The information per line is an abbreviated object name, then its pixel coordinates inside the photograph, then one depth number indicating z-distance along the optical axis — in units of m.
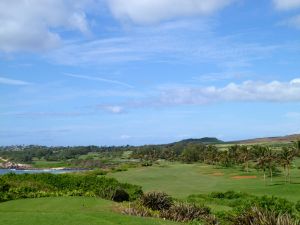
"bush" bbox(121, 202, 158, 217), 23.14
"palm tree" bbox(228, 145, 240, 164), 122.56
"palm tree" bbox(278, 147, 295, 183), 83.94
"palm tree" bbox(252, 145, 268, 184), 88.94
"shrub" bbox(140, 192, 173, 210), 26.72
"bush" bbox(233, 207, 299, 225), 16.33
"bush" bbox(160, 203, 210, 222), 23.02
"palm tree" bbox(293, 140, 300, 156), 90.69
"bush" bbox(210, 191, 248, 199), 52.32
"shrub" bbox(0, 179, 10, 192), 33.33
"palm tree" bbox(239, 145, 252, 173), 110.81
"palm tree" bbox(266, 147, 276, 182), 89.31
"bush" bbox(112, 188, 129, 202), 35.28
